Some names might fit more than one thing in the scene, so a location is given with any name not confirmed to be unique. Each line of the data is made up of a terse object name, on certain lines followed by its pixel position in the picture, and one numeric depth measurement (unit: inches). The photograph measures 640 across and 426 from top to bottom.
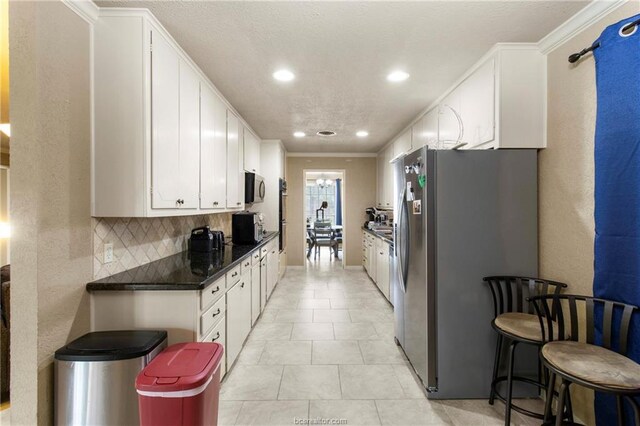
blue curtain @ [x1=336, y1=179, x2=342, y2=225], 422.3
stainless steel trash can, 55.1
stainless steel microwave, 159.5
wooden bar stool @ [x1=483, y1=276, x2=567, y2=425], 68.1
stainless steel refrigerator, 82.0
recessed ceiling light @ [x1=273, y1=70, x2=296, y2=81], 100.7
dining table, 309.2
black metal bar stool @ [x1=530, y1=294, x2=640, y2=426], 48.0
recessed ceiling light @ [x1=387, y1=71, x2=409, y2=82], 100.9
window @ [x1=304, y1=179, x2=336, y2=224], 441.1
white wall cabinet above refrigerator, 85.3
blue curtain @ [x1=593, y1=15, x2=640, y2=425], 59.6
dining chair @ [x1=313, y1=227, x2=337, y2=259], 317.3
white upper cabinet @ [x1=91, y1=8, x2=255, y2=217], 69.0
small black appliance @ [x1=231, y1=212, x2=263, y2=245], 136.4
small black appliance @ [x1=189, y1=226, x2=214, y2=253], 117.4
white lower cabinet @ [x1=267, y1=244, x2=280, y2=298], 163.7
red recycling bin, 50.0
